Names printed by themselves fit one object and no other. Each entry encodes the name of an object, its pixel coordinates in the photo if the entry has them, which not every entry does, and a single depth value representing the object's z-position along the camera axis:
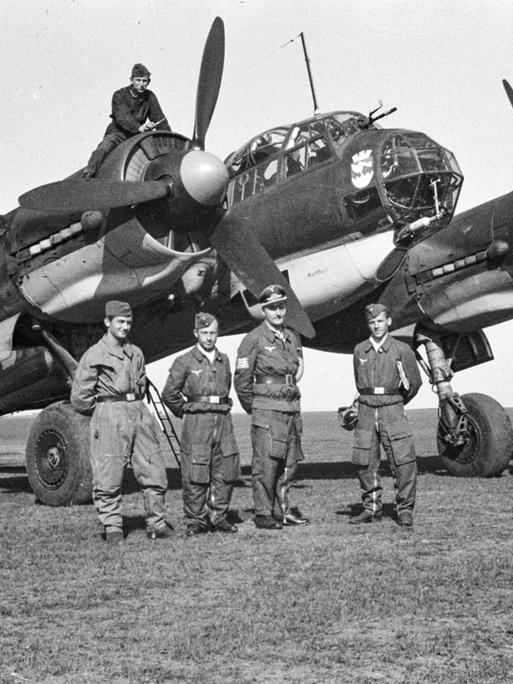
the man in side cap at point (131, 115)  10.58
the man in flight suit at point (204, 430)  7.86
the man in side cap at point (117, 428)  7.68
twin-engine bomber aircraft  10.17
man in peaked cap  7.99
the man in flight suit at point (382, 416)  8.04
